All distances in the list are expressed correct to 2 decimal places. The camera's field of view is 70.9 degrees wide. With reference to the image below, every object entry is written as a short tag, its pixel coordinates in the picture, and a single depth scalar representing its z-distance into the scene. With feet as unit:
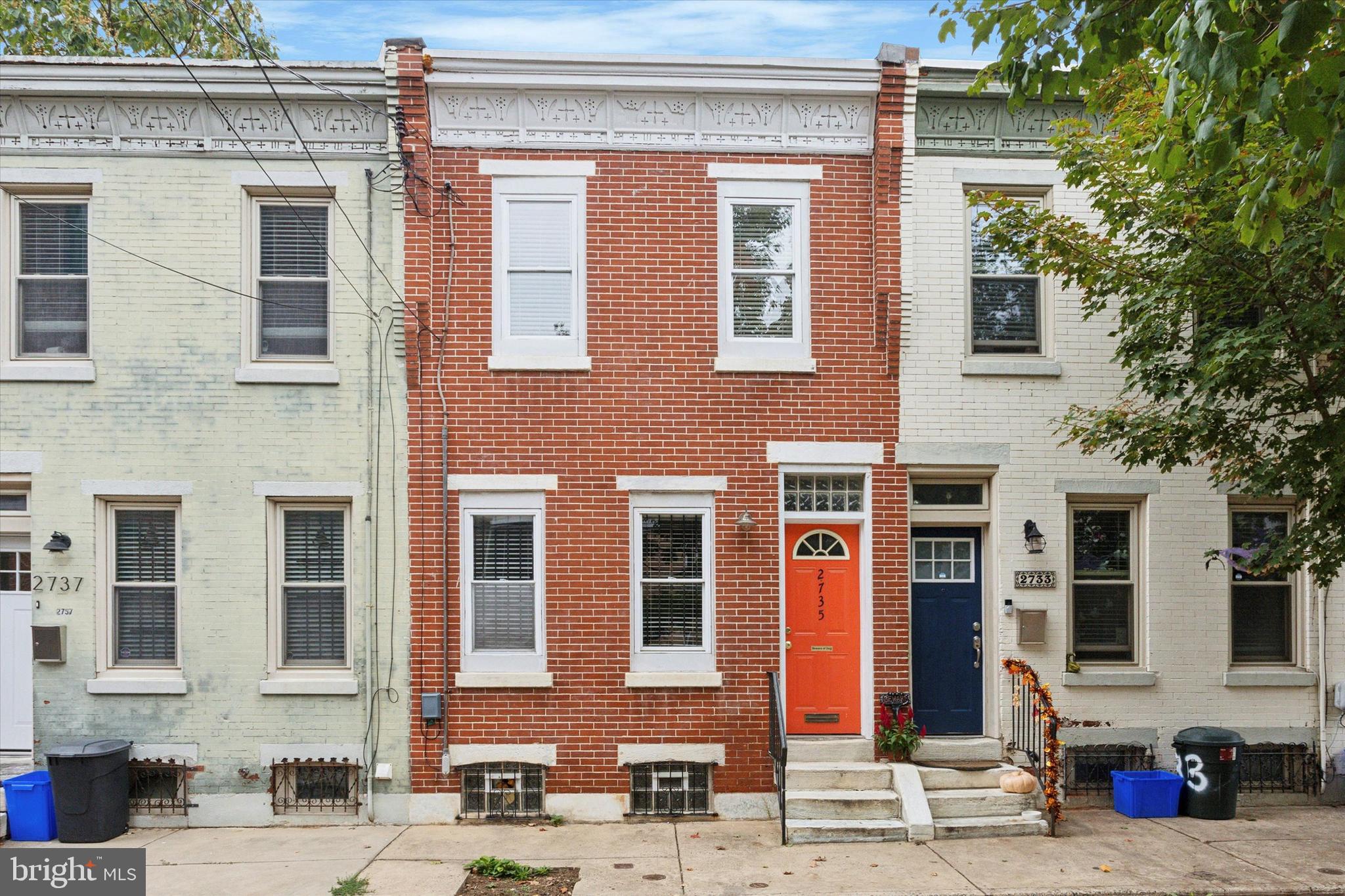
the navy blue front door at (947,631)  32.63
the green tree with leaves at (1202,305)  23.48
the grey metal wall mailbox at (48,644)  30.55
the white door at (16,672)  31.68
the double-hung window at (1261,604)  33.37
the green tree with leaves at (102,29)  49.06
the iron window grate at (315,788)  30.73
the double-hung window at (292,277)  32.17
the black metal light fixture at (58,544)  30.42
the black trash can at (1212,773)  30.09
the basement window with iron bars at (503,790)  30.81
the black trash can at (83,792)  28.73
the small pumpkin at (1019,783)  28.86
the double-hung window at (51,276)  31.96
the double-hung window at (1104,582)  32.91
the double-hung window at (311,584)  31.65
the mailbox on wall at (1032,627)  31.55
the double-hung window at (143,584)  31.55
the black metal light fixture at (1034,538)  31.58
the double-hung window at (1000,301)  33.14
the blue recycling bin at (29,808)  28.84
